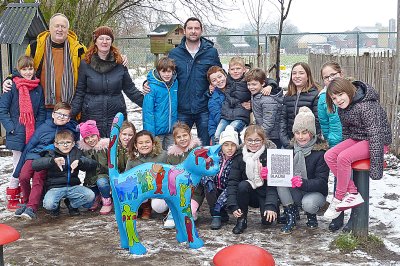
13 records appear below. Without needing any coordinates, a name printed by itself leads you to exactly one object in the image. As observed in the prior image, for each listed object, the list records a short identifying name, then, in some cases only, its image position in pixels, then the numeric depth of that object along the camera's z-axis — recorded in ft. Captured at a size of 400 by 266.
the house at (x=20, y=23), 27.48
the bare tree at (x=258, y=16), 41.59
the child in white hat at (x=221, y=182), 18.16
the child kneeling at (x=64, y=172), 19.81
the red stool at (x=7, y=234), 11.63
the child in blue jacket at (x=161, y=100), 20.34
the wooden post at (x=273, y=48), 33.99
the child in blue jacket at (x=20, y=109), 20.66
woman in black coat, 20.49
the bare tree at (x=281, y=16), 32.27
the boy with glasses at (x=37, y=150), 20.25
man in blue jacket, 21.11
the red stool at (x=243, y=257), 8.52
